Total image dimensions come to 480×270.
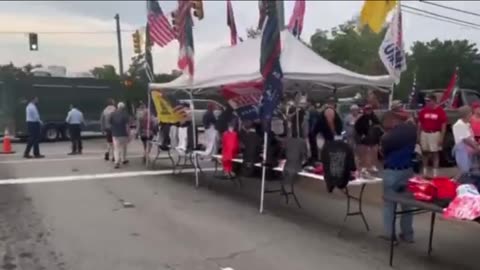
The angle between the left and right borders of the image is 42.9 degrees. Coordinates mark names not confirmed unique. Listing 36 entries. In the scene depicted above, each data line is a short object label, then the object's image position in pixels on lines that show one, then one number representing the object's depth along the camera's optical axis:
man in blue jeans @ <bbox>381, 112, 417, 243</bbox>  7.23
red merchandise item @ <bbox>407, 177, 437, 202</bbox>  6.04
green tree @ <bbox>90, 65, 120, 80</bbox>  57.33
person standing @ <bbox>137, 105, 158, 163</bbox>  17.00
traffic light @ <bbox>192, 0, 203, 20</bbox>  13.95
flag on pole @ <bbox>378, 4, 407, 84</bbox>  11.66
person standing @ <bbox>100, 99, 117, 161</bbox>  17.32
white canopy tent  10.34
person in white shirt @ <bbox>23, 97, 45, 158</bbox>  19.13
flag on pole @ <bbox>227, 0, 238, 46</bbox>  16.56
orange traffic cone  21.91
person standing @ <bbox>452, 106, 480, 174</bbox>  7.84
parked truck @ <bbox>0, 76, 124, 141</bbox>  27.73
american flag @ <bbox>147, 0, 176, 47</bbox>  14.78
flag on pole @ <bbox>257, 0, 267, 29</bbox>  9.52
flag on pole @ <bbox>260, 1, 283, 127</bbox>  9.23
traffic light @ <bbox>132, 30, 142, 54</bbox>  32.31
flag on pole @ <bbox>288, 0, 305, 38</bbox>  15.34
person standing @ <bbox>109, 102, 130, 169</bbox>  16.16
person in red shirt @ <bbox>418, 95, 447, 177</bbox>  12.57
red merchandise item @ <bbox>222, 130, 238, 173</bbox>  11.29
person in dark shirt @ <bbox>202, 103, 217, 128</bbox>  14.08
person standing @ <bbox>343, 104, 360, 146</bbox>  14.33
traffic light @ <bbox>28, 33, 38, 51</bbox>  28.75
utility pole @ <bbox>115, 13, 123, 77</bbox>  42.55
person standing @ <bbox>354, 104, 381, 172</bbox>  13.23
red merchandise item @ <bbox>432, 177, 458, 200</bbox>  6.02
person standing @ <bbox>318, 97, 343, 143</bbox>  12.89
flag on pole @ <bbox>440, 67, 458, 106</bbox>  13.55
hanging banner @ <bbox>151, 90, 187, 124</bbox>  15.00
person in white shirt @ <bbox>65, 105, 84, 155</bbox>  20.56
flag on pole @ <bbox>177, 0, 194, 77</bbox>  12.84
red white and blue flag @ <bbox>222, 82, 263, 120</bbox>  13.20
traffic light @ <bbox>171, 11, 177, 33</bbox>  14.09
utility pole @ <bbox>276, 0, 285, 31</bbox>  9.70
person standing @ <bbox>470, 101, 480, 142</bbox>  8.37
